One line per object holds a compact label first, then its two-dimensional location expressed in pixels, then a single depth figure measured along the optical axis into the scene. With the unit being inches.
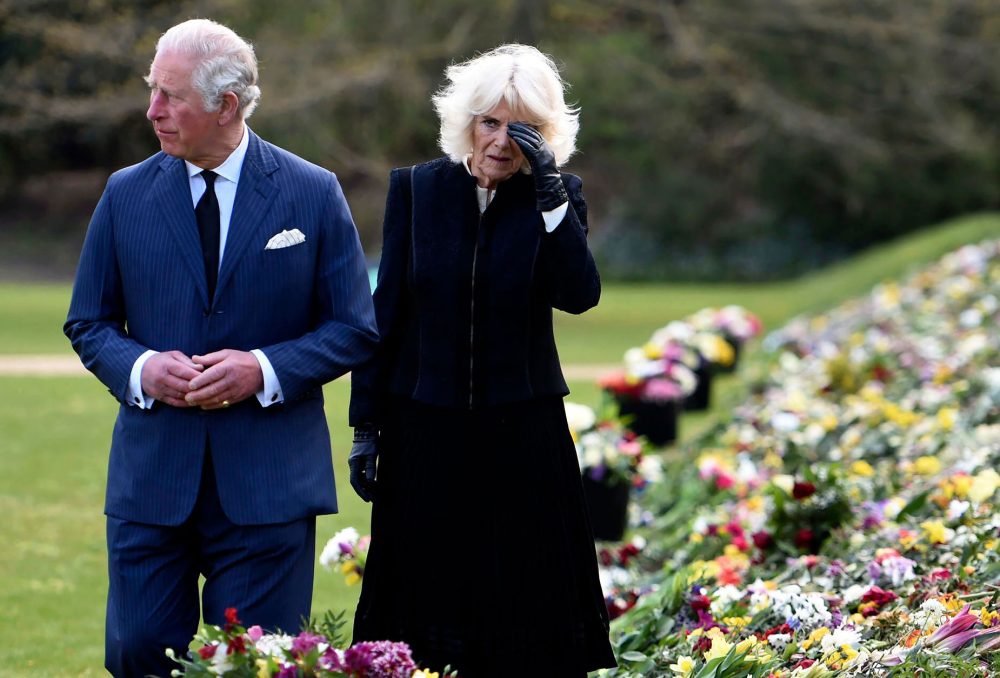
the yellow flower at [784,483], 424.5
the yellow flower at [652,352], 823.1
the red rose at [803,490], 417.4
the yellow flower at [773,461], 591.7
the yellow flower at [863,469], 473.4
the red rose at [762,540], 419.5
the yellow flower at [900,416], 548.1
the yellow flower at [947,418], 502.9
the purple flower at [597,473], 547.5
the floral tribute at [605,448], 549.6
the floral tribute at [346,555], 361.4
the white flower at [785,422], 617.6
